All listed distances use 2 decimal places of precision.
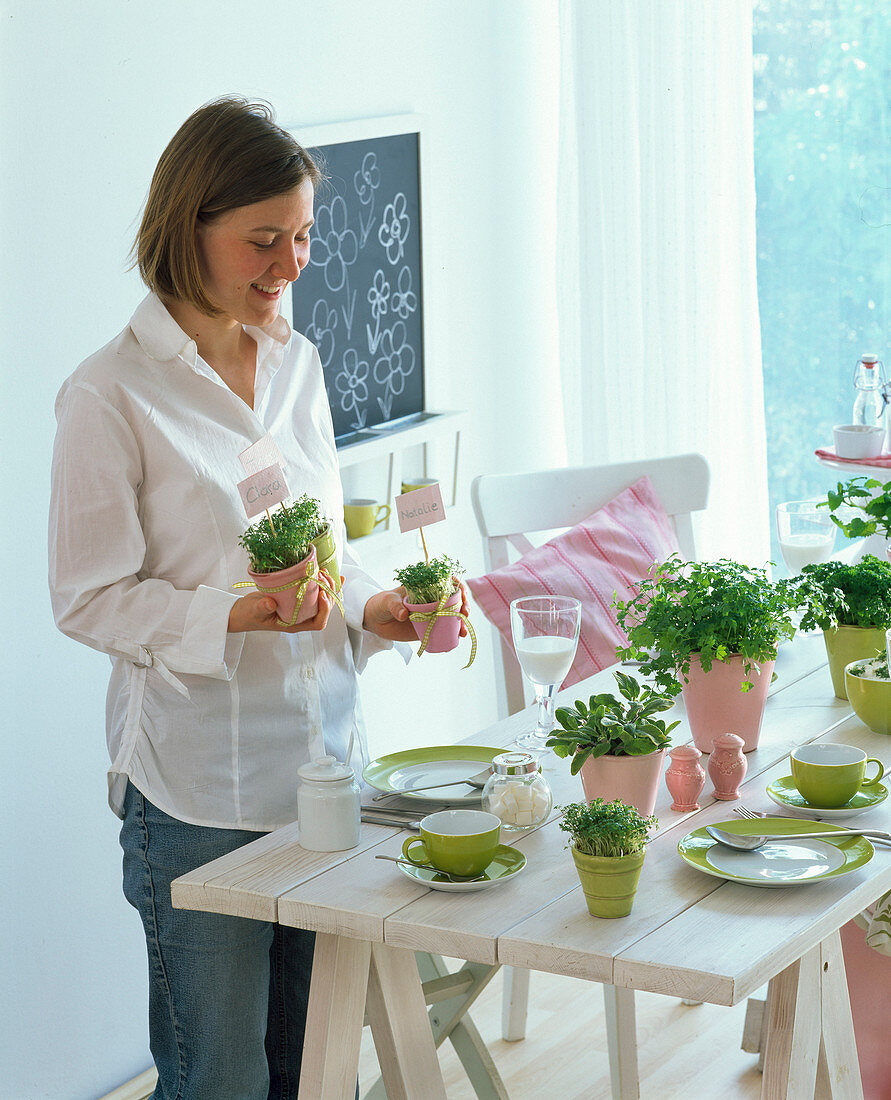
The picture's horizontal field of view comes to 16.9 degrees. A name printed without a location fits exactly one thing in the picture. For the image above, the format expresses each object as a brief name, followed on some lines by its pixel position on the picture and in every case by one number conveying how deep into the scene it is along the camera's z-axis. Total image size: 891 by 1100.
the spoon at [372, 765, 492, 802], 3.80
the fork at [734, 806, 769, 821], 3.67
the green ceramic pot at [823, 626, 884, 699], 4.11
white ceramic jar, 3.63
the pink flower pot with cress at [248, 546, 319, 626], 3.68
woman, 3.75
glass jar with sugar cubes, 3.68
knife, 3.71
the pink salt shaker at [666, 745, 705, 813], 3.71
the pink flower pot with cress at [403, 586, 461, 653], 3.84
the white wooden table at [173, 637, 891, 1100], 3.34
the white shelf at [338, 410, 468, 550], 5.12
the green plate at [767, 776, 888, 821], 3.67
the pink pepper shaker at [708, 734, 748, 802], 3.74
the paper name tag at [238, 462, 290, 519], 3.64
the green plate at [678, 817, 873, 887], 3.48
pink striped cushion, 4.72
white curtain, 5.56
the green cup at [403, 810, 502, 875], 3.52
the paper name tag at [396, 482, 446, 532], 3.80
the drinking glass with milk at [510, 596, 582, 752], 3.88
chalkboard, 5.06
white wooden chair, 4.79
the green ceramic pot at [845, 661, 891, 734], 3.95
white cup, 5.11
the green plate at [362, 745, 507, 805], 3.78
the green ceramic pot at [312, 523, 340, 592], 3.76
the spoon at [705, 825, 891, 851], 3.56
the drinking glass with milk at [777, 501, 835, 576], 4.31
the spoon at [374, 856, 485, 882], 3.53
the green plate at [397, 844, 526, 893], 3.50
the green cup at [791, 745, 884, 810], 3.68
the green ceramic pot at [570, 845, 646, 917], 3.40
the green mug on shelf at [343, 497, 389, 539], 5.19
